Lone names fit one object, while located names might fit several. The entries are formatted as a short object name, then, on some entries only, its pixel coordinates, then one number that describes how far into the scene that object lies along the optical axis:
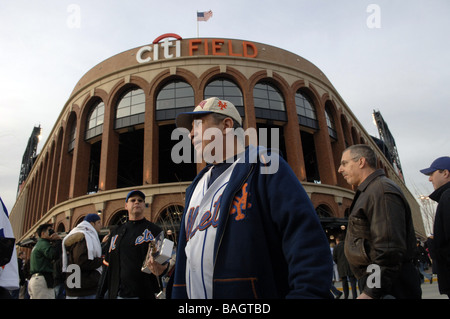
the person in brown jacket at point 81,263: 4.62
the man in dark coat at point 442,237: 2.81
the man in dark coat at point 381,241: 2.18
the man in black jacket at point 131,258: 3.87
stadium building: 21.67
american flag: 25.47
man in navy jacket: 1.44
